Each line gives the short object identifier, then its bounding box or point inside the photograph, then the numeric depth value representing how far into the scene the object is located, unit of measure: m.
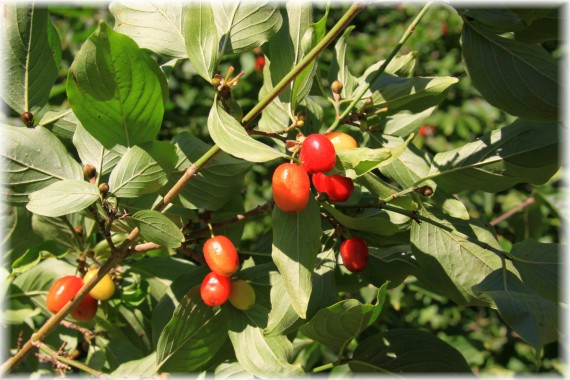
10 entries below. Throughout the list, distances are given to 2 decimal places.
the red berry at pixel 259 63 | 0.79
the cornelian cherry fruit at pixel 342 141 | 0.35
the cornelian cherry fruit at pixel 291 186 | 0.33
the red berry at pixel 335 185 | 0.35
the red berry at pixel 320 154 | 0.33
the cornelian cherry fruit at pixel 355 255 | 0.39
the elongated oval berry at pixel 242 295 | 0.38
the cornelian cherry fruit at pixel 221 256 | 0.37
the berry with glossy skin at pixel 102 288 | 0.42
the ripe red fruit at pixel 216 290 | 0.37
